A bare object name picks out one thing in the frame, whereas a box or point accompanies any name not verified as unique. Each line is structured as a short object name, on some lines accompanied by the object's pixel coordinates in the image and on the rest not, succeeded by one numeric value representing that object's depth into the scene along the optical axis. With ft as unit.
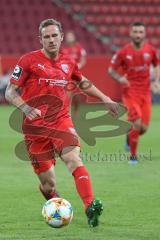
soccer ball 44.19
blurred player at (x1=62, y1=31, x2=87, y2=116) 134.51
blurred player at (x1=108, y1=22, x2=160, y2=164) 84.07
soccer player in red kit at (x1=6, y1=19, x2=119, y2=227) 48.88
